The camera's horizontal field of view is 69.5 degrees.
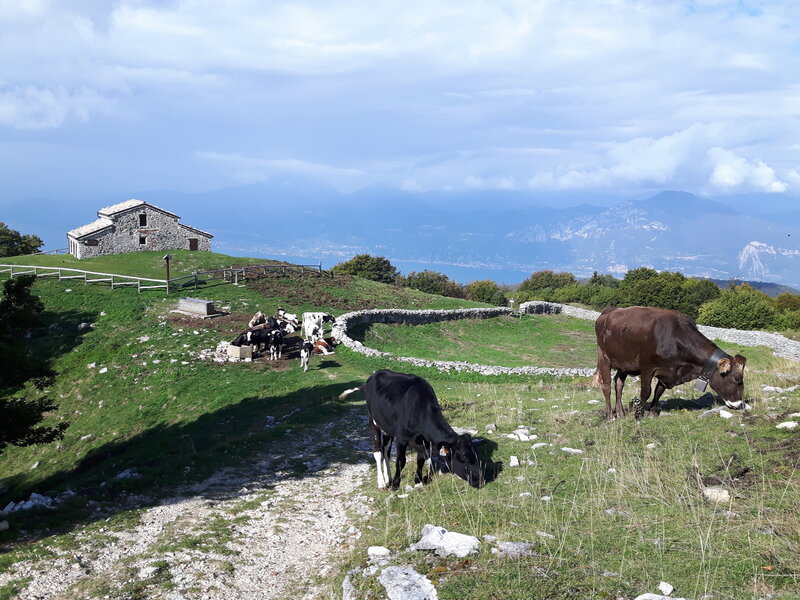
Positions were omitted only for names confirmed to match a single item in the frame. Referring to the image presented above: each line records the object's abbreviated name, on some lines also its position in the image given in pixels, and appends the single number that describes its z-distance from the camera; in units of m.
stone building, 58.47
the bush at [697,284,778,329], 66.69
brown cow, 13.22
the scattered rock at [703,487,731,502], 8.72
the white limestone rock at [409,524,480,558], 7.84
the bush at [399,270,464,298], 91.89
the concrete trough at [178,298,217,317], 35.69
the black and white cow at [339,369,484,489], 10.82
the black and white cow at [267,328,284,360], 29.02
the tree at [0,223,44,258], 71.62
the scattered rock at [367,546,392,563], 8.12
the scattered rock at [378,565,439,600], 6.88
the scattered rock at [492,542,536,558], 7.63
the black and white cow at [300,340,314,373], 26.83
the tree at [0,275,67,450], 13.44
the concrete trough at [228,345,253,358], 28.64
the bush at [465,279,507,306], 87.56
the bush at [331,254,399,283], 86.94
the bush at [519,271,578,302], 108.13
